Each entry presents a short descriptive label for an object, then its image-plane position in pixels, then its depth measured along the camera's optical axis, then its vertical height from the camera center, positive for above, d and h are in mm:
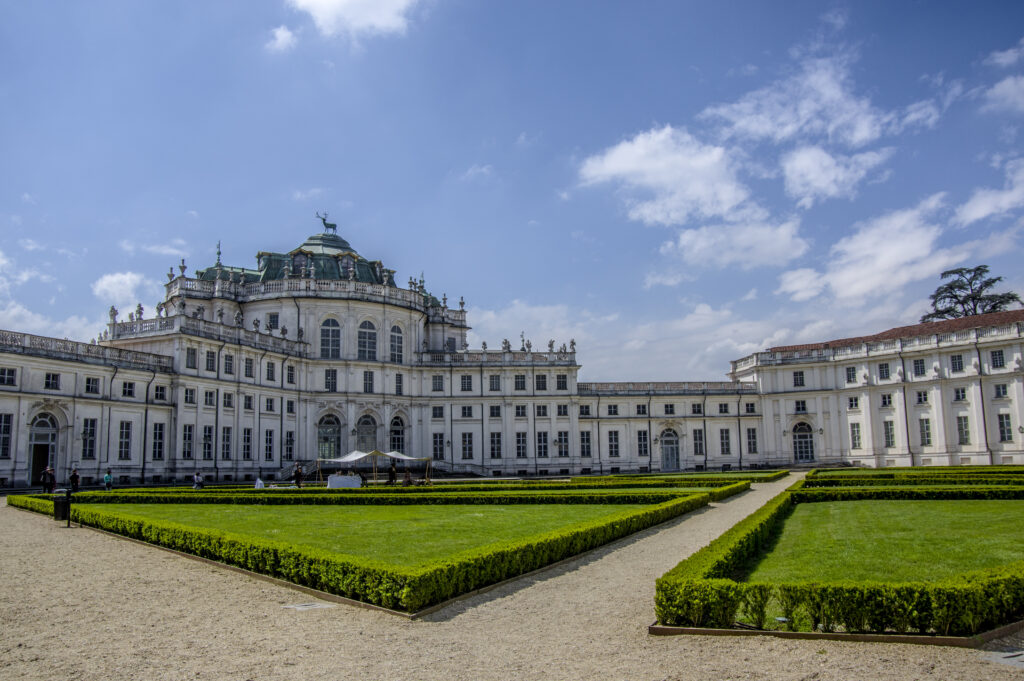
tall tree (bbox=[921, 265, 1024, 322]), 69938 +11777
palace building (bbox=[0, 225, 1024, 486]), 47750 +3145
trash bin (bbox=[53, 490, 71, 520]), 22578 -1702
